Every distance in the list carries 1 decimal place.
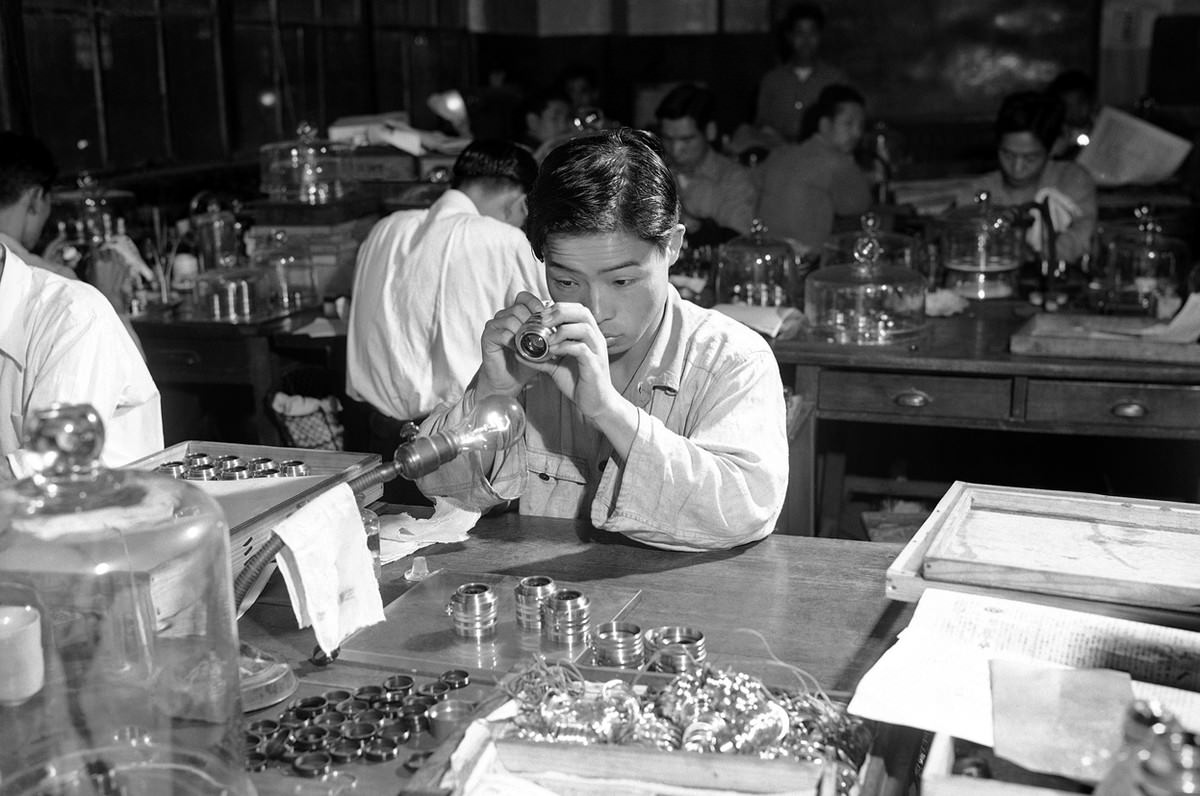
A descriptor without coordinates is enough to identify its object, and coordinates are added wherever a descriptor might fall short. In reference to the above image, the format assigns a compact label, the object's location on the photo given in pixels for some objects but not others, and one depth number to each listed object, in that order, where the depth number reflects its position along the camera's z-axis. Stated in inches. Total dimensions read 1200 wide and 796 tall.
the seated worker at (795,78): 360.5
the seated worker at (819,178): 253.4
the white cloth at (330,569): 62.3
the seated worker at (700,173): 278.5
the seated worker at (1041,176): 216.5
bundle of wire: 51.8
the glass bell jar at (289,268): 202.8
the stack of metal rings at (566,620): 65.9
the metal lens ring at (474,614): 67.1
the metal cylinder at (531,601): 67.5
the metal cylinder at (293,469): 79.2
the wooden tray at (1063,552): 64.9
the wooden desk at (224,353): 184.1
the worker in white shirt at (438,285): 150.6
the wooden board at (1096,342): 148.9
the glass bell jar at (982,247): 196.1
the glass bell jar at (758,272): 193.8
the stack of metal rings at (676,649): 60.9
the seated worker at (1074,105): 302.2
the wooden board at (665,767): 48.6
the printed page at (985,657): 54.2
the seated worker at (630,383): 77.6
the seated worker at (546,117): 315.0
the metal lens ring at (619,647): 62.7
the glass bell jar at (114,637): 50.2
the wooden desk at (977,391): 148.1
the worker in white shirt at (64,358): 99.4
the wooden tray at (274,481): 67.8
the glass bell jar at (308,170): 228.7
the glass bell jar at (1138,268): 182.5
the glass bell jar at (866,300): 168.1
